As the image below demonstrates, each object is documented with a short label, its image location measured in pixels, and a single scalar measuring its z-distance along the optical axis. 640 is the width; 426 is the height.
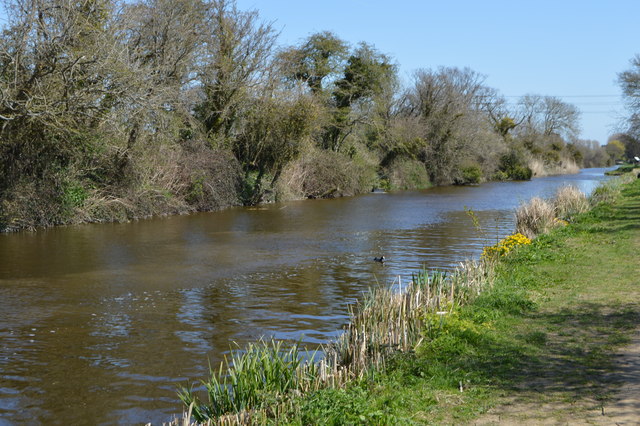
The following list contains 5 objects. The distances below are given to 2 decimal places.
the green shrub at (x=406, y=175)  55.34
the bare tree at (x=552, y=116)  103.56
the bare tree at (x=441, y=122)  61.94
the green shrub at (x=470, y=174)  63.75
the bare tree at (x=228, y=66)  34.72
